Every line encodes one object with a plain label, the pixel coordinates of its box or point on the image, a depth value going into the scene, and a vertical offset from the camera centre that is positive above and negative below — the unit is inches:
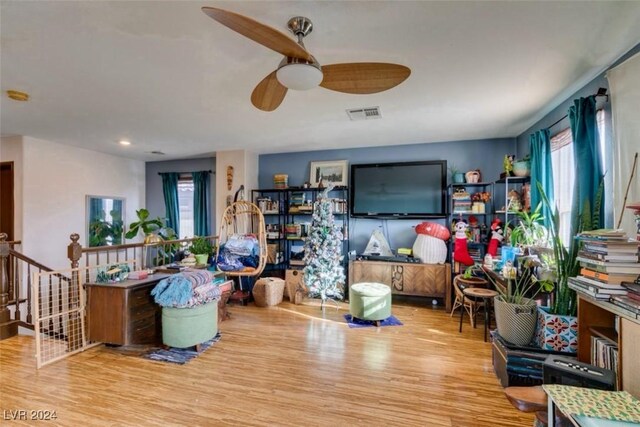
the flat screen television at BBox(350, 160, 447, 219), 179.2 +14.8
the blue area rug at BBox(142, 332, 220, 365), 108.0 -54.3
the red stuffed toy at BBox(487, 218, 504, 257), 157.4 -13.7
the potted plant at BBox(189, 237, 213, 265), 156.9 -20.7
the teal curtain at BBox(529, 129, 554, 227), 123.6 +20.4
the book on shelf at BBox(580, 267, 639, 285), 64.1 -14.1
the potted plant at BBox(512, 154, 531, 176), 144.9 +23.4
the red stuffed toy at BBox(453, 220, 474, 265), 165.9 -19.3
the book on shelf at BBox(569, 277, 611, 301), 65.5 -18.2
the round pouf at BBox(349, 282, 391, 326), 141.6 -44.6
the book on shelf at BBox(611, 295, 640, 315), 56.8 -18.1
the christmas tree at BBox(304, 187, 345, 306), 165.5 -23.1
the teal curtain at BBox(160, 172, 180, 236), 230.4 +10.3
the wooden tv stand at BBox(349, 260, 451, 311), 166.7 -37.6
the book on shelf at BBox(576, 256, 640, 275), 63.9 -11.8
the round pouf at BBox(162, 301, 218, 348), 110.8 -43.6
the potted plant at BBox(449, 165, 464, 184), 173.0 +21.5
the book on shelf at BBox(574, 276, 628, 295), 64.0 -16.5
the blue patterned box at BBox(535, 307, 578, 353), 85.3 -35.2
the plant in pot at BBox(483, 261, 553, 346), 92.7 -30.6
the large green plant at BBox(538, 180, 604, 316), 84.4 -12.6
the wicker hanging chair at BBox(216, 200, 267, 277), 197.5 -6.0
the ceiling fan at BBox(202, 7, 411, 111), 51.7 +32.8
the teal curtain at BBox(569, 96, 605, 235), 87.0 +16.0
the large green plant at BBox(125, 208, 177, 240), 210.7 -11.9
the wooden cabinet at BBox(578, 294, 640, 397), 56.5 -27.8
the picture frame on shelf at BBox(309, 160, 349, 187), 198.8 +28.0
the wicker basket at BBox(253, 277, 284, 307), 174.2 -47.9
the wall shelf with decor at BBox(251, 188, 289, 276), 199.3 -9.5
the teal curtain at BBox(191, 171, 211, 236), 224.4 +6.3
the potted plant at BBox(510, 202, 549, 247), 121.5 -7.6
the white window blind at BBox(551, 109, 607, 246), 116.9 +16.6
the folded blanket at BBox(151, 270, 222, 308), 109.5 -30.4
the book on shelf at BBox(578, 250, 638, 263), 64.1 -9.7
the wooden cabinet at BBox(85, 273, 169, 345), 109.7 -38.3
